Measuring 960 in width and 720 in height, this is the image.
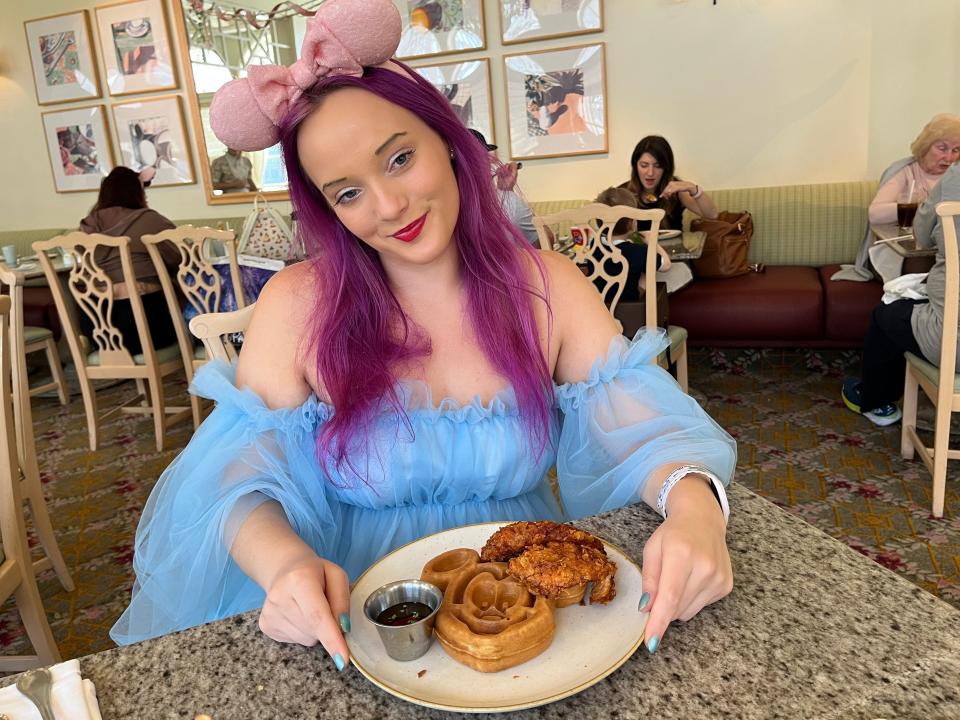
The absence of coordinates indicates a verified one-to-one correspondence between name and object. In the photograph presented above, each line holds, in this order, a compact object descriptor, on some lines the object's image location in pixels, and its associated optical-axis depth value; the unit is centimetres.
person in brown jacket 384
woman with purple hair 101
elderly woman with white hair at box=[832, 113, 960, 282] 374
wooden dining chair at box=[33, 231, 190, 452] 361
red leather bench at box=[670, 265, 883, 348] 391
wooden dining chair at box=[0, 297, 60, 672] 163
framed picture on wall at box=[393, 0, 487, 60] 497
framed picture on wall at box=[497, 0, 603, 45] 474
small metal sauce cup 66
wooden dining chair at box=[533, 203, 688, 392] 295
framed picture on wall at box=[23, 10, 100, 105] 583
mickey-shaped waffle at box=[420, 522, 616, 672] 65
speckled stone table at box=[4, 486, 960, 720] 60
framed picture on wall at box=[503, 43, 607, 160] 487
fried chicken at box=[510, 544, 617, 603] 70
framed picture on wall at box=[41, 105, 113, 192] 600
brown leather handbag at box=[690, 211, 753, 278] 433
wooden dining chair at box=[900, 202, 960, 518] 225
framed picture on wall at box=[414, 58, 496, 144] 509
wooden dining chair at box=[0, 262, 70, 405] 432
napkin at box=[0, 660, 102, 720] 64
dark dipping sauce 69
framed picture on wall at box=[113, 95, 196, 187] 579
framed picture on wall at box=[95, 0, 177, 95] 563
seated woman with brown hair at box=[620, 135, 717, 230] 436
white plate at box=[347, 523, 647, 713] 61
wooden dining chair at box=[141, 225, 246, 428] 347
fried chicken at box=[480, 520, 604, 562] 76
